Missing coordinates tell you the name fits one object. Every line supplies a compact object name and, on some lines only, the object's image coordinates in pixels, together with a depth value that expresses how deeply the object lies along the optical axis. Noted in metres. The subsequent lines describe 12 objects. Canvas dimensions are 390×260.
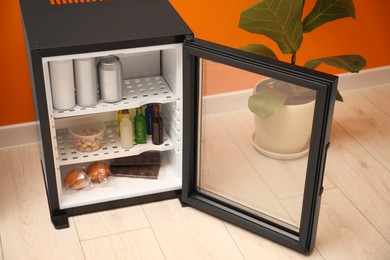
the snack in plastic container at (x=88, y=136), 2.24
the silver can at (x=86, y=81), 2.06
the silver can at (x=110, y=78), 2.10
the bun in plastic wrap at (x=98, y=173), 2.31
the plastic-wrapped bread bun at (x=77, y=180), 2.27
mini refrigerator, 1.92
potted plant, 1.92
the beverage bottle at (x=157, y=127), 2.25
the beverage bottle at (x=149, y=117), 2.30
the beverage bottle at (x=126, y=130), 2.23
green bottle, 2.27
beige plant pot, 1.92
